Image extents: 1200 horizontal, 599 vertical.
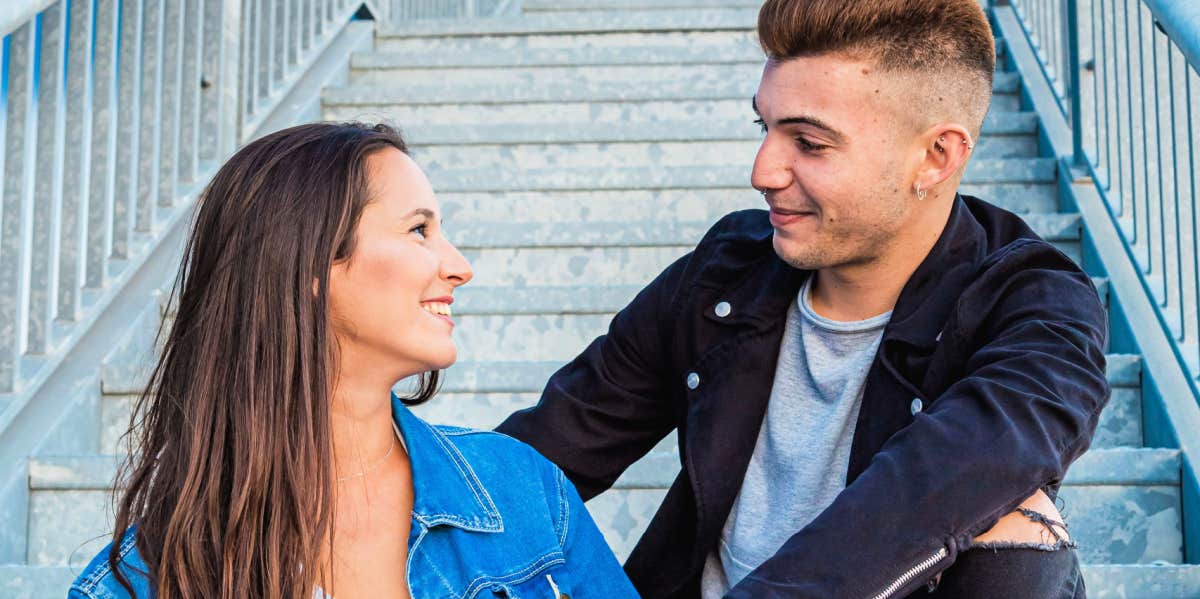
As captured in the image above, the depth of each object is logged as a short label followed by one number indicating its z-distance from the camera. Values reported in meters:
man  1.43
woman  1.47
